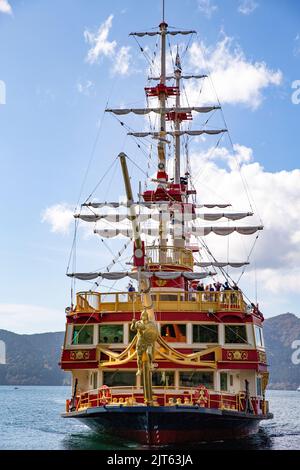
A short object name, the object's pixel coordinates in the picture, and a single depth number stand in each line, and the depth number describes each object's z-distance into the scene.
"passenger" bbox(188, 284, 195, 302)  43.11
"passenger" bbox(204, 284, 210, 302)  39.96
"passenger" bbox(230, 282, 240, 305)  37.62
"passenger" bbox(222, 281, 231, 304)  37.37
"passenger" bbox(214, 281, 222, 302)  40.59
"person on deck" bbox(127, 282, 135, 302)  36.84
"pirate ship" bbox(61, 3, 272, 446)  30.19
